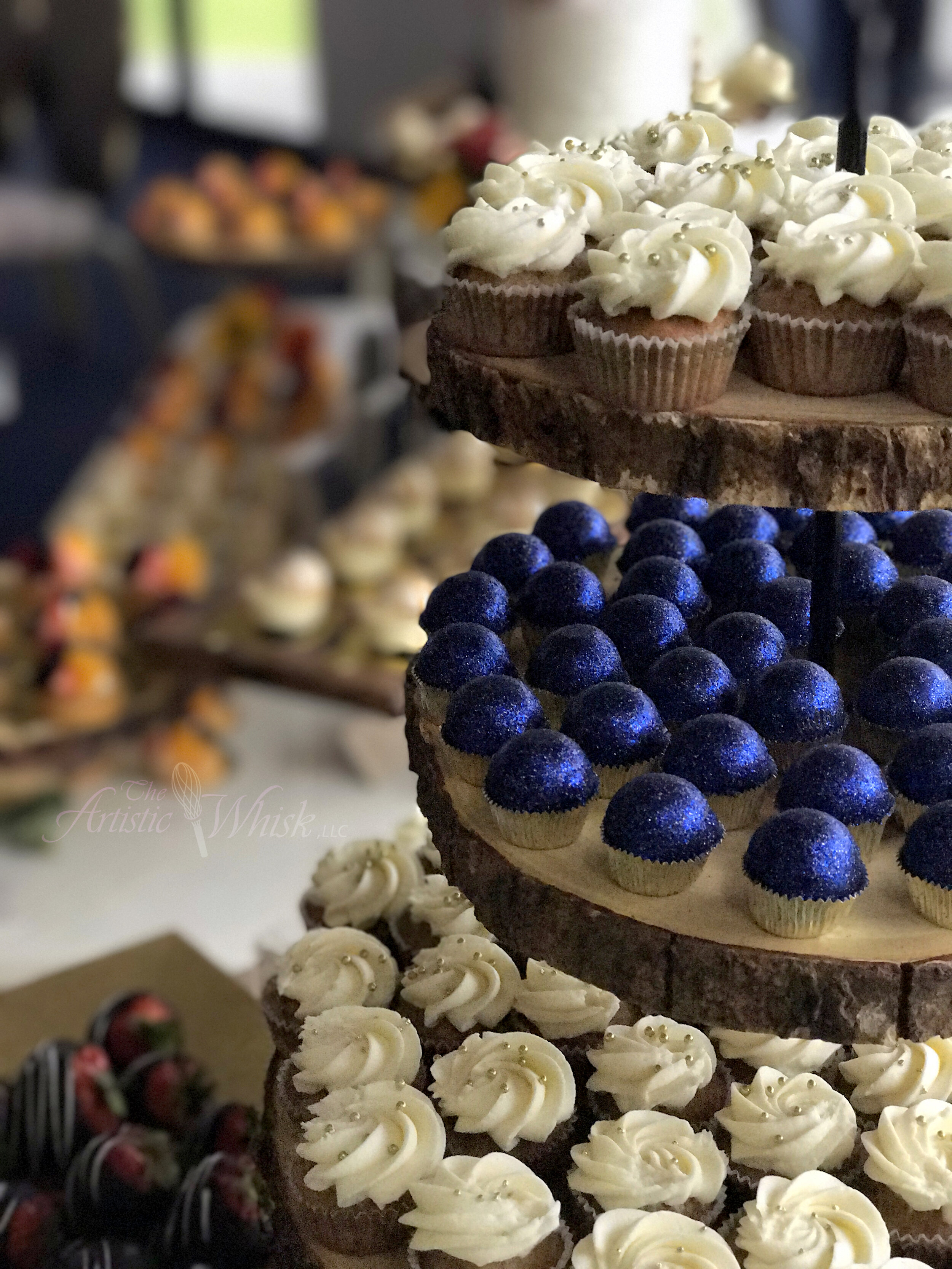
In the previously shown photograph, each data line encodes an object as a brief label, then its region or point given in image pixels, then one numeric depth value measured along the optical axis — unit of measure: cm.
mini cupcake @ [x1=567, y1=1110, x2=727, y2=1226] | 114
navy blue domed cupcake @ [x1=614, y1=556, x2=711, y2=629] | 123
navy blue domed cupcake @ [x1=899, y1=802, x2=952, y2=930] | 91
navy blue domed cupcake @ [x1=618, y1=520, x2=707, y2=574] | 132
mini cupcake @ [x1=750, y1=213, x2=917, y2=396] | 92
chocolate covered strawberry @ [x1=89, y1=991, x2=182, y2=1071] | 167
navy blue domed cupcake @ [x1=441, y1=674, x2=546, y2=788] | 106
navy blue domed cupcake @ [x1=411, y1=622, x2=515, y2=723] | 114
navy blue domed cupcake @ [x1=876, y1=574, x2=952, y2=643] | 118
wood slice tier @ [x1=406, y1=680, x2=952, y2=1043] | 90
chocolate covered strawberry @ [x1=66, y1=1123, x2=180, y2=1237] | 150
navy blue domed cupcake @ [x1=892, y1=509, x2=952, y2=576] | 131
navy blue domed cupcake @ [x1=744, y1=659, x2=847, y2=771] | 105
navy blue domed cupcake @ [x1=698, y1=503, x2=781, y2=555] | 136
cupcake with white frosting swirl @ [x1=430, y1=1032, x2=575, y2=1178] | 119
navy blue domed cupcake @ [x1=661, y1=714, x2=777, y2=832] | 101
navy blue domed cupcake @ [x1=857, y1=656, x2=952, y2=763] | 105
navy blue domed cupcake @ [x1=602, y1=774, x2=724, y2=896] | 94
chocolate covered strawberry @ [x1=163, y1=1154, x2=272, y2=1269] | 145
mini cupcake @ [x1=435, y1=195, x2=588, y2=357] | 100
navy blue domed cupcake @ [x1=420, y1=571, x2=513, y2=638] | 123
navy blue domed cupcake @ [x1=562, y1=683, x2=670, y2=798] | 104
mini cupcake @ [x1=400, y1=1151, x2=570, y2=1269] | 110
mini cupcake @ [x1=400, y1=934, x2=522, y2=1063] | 131
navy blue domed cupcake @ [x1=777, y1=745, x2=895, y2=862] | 97
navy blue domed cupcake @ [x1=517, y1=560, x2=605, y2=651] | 123
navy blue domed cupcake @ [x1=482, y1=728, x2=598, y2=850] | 98
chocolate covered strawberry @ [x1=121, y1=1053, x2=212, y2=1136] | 163
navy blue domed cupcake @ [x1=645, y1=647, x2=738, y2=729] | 109
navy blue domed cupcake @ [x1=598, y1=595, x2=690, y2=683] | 116
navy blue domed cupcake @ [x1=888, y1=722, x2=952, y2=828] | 99
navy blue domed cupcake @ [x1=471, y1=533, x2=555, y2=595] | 132
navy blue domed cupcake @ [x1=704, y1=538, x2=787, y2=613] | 126
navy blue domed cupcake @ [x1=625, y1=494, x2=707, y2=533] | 142
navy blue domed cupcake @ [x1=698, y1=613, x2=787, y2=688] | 114
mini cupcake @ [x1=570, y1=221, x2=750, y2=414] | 90
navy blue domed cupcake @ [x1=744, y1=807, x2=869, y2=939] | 90
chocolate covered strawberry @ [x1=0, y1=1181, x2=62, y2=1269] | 146
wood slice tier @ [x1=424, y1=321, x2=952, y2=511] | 87
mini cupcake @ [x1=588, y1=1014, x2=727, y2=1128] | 124
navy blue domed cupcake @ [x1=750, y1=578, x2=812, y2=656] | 121
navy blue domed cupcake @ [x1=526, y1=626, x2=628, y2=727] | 112
